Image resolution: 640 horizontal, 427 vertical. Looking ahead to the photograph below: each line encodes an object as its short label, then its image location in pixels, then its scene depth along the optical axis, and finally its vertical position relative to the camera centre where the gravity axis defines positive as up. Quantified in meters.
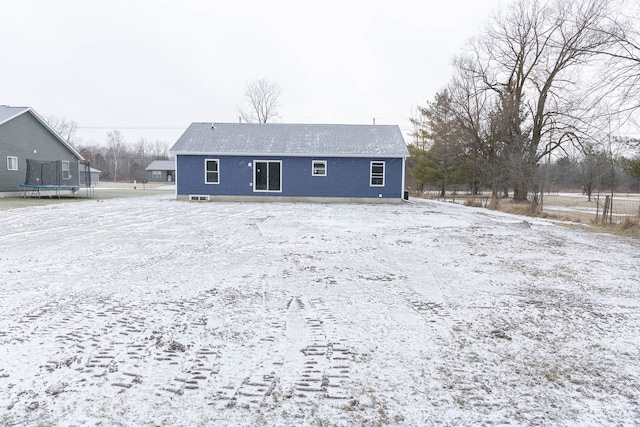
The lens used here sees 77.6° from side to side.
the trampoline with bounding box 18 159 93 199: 20.23 +0.14
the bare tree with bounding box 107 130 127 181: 78.50 +7.75
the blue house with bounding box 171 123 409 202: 19.34 +0.64
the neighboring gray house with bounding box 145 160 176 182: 59.78 +1.72
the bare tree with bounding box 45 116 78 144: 67.19 +9.54
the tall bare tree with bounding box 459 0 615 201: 19.70 +5.28
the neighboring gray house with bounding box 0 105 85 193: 19.67 +1.70
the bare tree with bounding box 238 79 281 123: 45.53 +9.98
